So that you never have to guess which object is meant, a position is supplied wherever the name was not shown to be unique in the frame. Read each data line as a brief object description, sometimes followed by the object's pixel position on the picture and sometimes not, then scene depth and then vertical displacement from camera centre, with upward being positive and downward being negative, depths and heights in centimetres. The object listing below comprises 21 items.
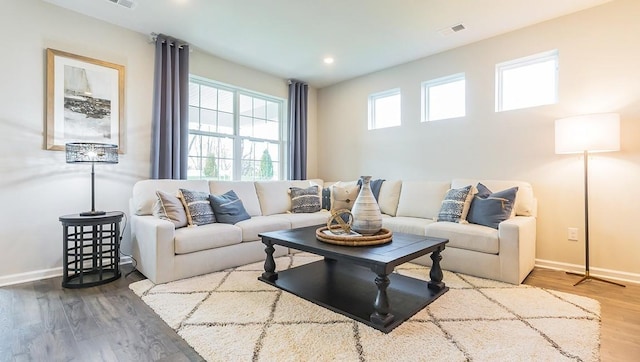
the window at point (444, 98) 397 +114
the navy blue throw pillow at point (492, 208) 289 -25
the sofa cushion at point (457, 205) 313 -25
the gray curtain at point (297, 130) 511 +88
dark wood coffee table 188 -83
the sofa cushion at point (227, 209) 322 -30
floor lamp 261 +41
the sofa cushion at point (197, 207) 305 -27
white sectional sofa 264 -50
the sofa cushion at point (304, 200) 414 -26
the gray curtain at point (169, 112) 356 +82
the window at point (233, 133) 416 +72
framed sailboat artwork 295 +83
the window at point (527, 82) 331 +115
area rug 161 -90
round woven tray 219 -43
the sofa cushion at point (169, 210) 291 -28
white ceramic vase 236 -25
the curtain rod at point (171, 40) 354 +168
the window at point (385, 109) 461 +114
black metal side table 262 -68
